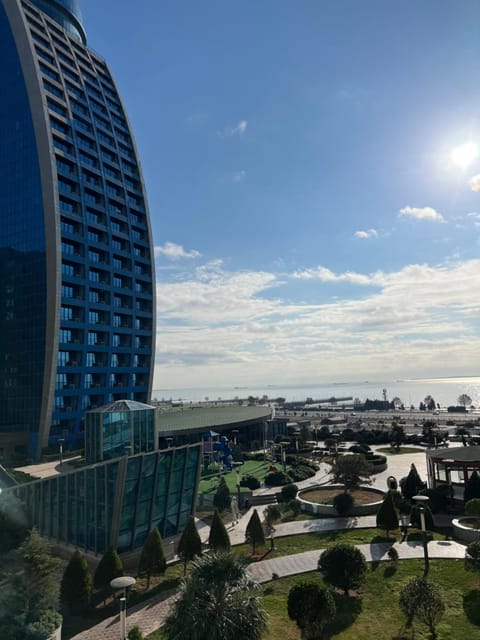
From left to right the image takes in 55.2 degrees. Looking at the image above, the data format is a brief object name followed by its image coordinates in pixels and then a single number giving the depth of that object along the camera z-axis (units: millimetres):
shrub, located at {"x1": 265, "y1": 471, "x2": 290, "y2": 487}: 57656
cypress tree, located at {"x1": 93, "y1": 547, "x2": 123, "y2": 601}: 27312
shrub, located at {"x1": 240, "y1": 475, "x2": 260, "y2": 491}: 56000
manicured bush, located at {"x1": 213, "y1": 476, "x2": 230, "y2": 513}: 45188
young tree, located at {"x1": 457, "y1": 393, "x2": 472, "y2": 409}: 185650
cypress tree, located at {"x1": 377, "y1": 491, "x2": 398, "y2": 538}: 35656
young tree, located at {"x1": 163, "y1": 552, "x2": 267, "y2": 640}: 17141
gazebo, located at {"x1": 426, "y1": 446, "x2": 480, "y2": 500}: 44938
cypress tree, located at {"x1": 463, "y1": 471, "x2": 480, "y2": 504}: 41978
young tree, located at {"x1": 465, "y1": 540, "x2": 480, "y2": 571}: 25750
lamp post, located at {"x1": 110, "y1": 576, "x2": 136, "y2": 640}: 19969
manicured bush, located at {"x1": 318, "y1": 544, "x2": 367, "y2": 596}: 25906
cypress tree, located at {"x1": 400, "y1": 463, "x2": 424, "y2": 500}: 46094
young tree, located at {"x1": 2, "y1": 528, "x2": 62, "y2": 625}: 21516
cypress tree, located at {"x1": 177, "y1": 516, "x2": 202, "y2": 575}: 30859
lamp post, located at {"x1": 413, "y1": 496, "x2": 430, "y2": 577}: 27922
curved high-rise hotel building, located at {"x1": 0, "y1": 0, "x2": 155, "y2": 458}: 83875
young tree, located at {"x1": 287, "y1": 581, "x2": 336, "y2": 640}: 20578
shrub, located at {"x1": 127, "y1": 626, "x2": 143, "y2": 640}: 20031
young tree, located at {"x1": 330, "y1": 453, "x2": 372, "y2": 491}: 48688
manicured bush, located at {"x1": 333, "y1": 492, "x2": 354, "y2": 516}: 42891
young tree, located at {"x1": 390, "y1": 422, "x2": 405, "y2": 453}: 83700
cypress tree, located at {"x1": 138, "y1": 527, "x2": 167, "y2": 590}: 29156
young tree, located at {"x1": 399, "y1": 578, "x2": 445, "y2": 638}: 20859
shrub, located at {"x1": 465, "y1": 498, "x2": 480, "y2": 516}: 36969
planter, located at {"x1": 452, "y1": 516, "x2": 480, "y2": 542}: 34625
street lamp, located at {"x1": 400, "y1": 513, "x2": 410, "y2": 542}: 36372
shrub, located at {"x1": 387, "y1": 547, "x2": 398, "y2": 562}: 31328
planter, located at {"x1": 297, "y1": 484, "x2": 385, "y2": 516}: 43812
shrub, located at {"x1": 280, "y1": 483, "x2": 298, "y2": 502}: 49219
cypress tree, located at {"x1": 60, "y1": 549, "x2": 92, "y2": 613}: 25328
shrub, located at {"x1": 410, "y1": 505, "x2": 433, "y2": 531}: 37281
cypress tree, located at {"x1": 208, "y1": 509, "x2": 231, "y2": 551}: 31430
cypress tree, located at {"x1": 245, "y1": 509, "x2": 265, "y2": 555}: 33938
